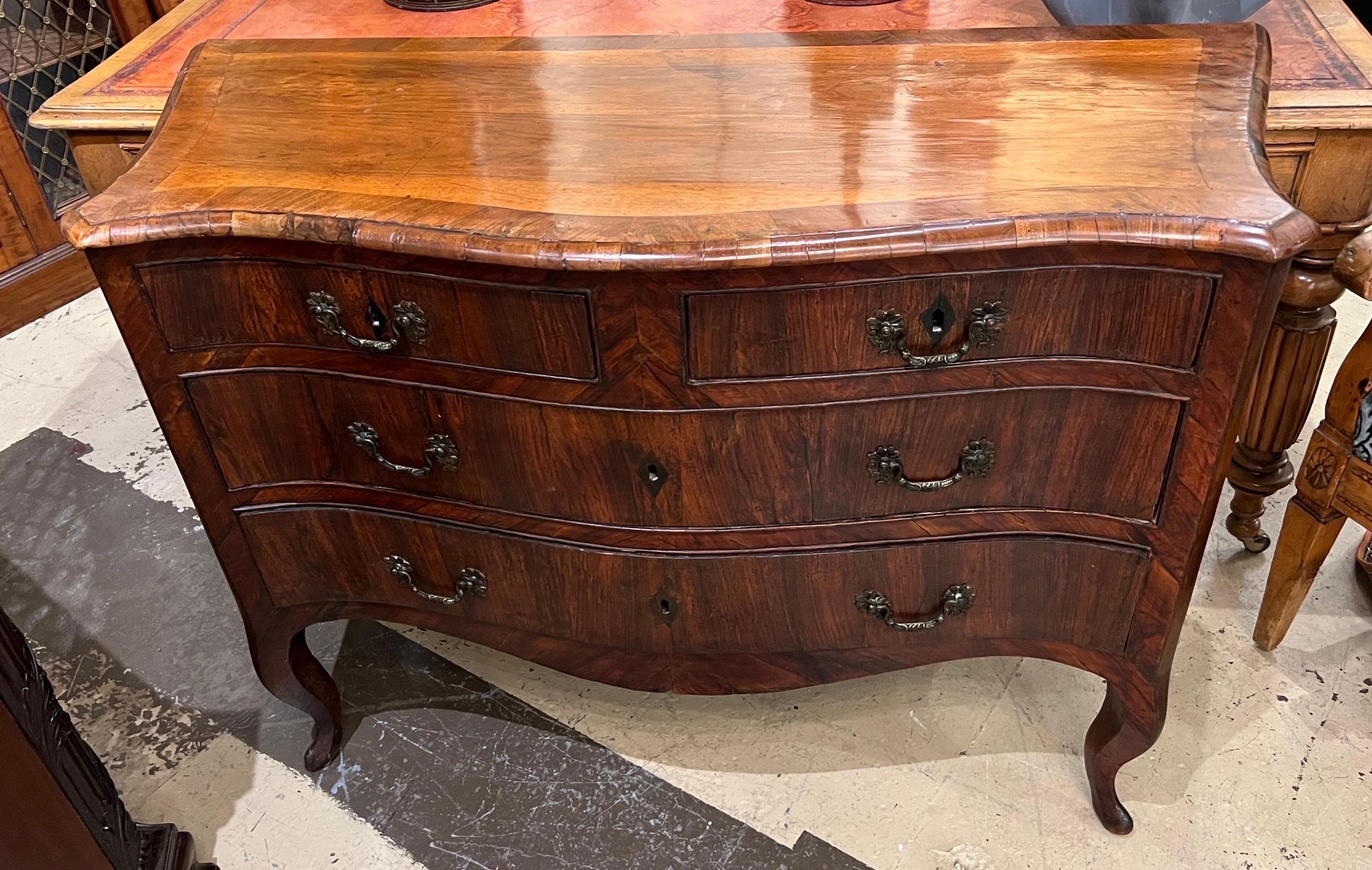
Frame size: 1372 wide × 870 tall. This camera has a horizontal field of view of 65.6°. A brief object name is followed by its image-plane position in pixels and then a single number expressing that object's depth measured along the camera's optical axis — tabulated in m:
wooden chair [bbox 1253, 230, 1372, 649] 1.47
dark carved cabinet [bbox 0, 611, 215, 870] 1.15
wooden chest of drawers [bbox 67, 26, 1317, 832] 0.98
